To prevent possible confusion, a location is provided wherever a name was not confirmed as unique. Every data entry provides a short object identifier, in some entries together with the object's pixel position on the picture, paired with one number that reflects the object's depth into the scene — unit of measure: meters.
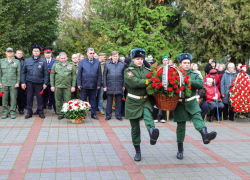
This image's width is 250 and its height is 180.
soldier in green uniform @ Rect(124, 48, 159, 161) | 5.14
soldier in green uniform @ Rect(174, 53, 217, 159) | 5.34
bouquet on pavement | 8.40
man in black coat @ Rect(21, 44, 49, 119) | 9.00
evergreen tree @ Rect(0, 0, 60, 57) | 15.11
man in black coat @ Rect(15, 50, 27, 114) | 9.80
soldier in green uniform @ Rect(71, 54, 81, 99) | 10.44
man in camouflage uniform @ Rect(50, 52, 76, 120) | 9.05
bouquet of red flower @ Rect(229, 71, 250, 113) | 9.59
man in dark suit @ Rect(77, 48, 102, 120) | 9.16
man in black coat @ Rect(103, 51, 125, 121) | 9.33
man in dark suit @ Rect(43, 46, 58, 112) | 10.18
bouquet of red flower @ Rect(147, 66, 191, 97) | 4.76
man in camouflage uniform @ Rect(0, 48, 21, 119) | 8.96
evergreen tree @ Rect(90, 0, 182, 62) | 16.53
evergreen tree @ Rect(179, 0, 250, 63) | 14.20
